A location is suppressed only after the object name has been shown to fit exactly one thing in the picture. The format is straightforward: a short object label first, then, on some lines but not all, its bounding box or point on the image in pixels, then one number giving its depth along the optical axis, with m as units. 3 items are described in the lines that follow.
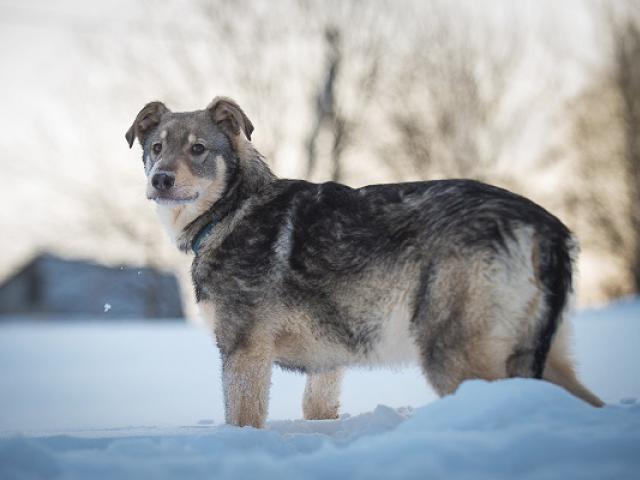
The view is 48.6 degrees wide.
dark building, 17.61
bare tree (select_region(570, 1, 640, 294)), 19.52
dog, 3.78
